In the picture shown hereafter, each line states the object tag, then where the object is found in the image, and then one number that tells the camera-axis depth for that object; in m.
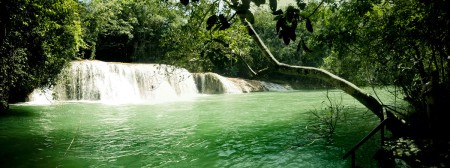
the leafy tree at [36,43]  10.79
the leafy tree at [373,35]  2.65
